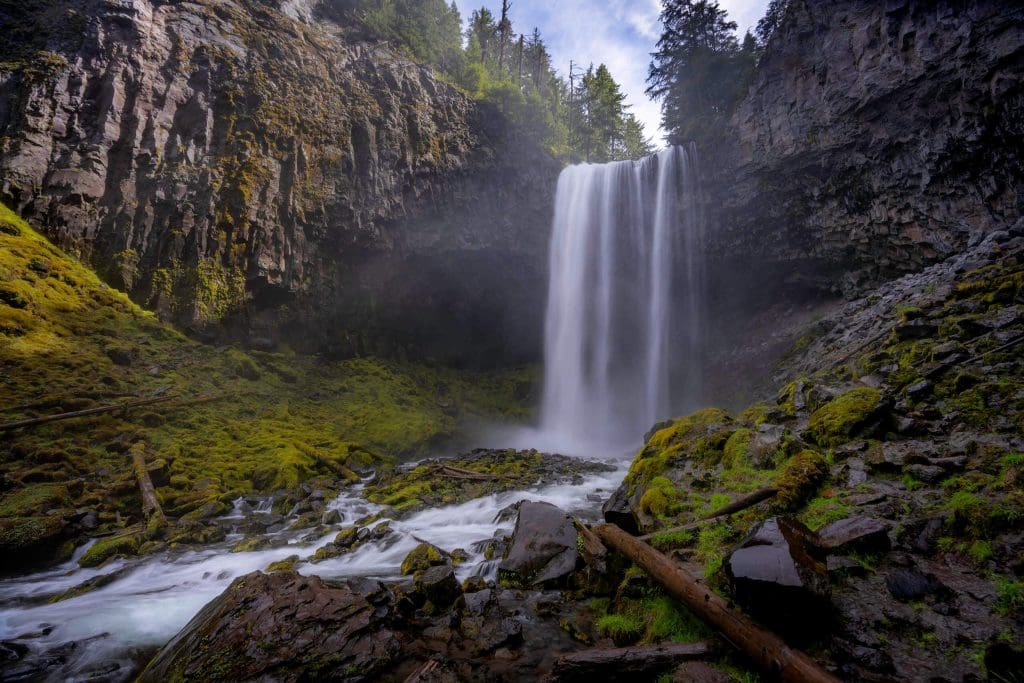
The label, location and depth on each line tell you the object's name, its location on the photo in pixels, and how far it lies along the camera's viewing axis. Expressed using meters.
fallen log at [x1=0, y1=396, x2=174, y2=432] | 8.17
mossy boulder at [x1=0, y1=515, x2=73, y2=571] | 5.88
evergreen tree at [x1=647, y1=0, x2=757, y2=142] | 22.20
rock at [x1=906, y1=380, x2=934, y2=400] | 5.55
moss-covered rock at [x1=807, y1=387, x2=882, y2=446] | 5.19
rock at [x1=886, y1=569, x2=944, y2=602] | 2.71
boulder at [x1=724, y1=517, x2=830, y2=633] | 2.48
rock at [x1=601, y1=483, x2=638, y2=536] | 4.66
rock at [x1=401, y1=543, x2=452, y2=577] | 5.48
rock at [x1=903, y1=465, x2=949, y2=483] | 3.75
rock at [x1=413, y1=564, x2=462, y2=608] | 4.41
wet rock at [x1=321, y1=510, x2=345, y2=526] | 7.93
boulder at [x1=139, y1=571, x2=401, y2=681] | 3.13
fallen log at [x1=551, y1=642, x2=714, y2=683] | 2.71
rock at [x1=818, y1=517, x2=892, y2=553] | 3.15
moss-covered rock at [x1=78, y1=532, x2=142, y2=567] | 6.12
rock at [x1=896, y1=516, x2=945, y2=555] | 3.09
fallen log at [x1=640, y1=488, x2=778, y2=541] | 4.19
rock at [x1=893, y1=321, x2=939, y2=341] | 7.67
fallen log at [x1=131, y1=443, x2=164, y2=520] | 7.41
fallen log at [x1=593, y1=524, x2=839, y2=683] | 2.15
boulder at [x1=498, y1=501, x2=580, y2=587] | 4.70
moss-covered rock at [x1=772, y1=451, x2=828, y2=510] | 4.09
